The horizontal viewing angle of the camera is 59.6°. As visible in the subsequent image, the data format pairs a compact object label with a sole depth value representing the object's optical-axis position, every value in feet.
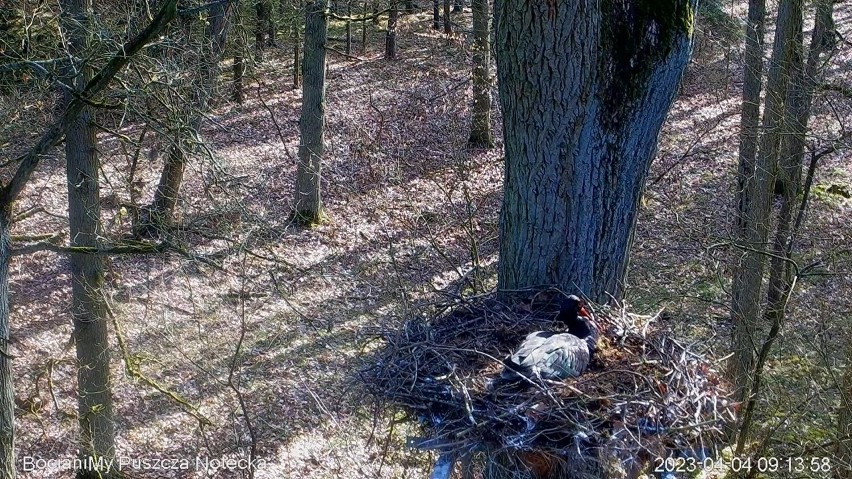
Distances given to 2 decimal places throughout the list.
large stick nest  12.10
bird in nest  13.00
